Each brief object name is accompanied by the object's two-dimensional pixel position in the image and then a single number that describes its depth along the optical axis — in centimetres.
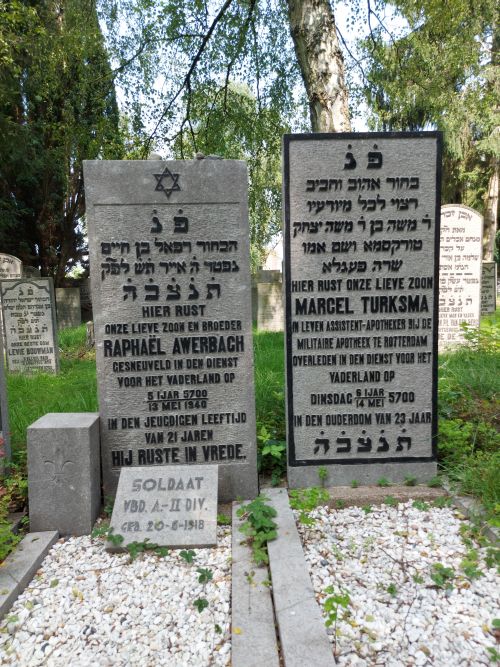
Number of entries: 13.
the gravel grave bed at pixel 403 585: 203
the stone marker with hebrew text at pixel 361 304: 345
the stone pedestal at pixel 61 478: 307
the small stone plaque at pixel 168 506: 297
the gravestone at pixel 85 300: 1702
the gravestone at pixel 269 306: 1164
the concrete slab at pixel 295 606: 197
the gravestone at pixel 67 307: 1359
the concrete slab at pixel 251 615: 201
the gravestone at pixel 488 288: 1113
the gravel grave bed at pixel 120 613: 209
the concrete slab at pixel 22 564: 244
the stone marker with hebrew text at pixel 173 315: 334
